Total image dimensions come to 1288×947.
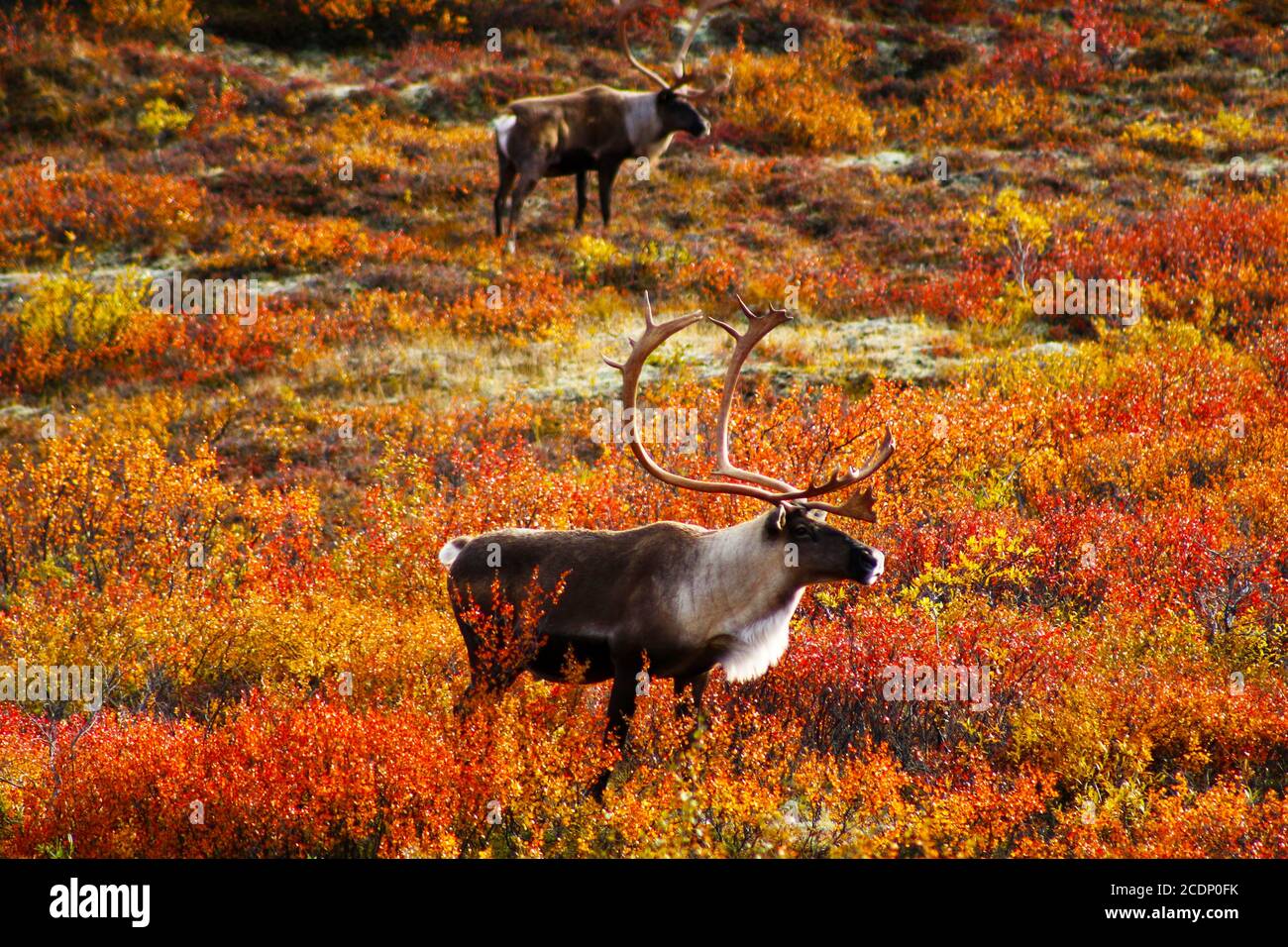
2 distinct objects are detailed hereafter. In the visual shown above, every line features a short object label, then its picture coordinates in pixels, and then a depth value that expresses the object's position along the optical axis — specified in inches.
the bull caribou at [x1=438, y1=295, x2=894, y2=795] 421.7
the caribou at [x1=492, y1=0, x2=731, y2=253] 1316.4
